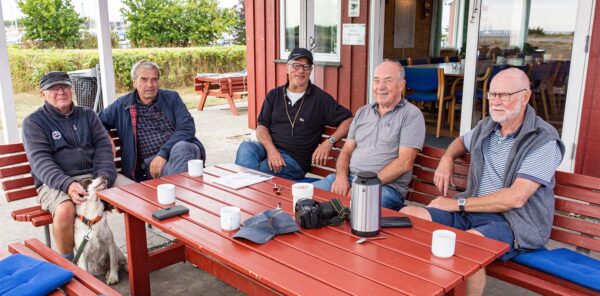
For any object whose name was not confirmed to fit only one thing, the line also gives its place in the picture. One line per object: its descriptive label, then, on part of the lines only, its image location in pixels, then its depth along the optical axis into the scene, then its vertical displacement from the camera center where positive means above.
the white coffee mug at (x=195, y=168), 2.70 -0.66
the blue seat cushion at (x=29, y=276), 1.71 -0.83
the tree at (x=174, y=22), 15.67 +0.75
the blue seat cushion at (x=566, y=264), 1.89 -0.88
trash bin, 5.12 -0.44
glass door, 3.76 -0.06
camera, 1.89 -0.64
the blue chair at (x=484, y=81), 4.70 -0.34
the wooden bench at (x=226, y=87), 9.00 -0.77
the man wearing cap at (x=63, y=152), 2.77 -0.63
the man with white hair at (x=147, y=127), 3.39 -0.56
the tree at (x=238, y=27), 18.06 +0.63
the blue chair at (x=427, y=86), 6.24 -0.52
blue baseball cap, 1.80 -0.67
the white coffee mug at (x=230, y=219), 1.89 -0.65
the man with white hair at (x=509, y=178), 2.14 -0.59
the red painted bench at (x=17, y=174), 2.97 -0.78
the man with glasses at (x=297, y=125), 3.46 -0.56
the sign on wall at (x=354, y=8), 5.19 +0.38
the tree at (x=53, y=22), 10.35 +0.47
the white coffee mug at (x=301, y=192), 2.20 -0.64
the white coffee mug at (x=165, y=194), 2.21 -0.66
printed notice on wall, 5.21 +0.11
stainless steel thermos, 1.76 -0.57
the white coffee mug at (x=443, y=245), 1.63 -0.64
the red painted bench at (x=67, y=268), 1.80 -0.88
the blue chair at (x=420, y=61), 7.89 -0.25
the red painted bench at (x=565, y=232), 1.96 -0.83
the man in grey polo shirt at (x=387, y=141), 2.78 -0.55
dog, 2.69 -1.04
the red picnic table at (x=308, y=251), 1.49 -0.70
